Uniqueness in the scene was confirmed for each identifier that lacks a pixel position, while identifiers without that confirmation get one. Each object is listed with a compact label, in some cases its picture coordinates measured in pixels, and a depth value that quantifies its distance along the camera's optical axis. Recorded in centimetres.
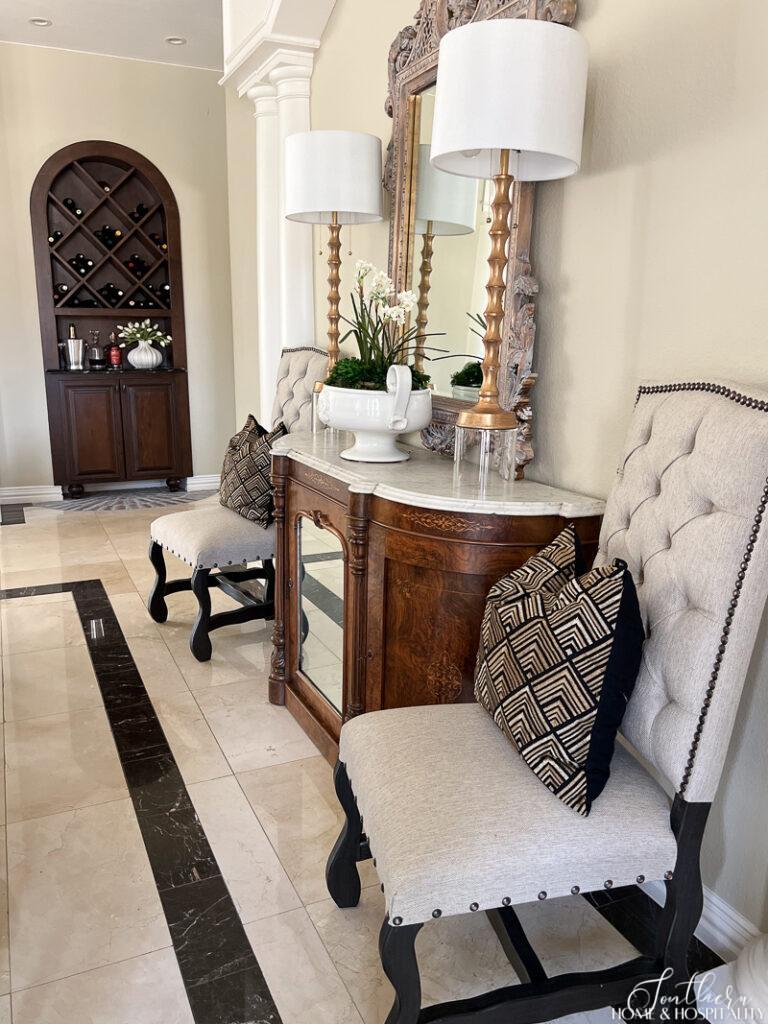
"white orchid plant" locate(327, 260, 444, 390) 246
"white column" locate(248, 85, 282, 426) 380
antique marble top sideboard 195
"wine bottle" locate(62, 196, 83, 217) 595
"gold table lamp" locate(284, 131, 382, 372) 282
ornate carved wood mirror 222
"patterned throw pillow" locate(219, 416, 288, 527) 342
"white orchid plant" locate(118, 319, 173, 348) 619
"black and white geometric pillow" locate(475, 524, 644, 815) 141
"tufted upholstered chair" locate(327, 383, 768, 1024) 133
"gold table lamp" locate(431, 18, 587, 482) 175
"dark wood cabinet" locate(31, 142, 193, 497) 596
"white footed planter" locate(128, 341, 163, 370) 624
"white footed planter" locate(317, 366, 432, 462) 239
